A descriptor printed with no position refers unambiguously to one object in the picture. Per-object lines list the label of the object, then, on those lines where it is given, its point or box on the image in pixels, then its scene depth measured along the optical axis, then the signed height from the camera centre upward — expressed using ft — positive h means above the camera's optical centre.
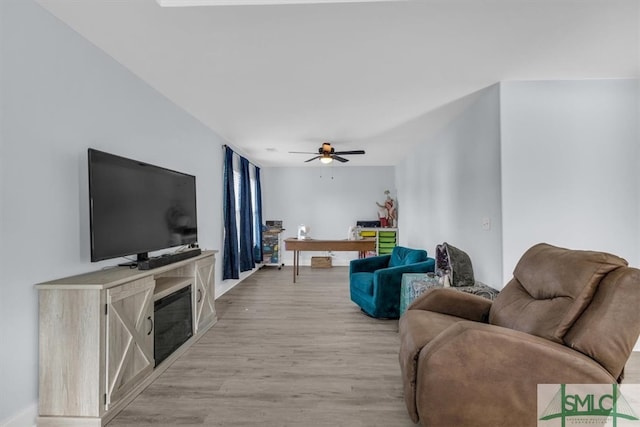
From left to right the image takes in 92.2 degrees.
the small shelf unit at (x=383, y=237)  21.70 -1.72
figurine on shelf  22.27 -0.04
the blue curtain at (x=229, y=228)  14.89 -0.64
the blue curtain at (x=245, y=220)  17.78 -0.32
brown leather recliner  4.42 -2.12
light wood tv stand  5.52 -2.42
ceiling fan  14.97 +2.96
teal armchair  11.19 -2.76
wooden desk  17.22 -1.77
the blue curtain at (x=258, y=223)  21.31 -0.62
